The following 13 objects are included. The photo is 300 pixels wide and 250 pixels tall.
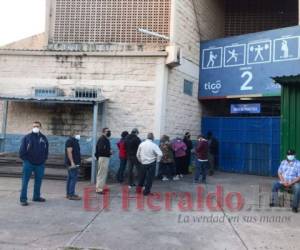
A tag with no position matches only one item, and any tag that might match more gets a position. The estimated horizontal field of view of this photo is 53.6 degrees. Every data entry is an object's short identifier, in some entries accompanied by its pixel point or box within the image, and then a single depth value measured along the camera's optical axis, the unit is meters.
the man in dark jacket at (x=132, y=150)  8.25
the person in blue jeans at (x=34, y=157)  6.27
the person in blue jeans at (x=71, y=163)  6.75
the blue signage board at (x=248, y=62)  9.90
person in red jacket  8.78
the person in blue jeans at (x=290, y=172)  6.33
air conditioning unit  9.55
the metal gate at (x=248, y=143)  10.53
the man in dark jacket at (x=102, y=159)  7.34
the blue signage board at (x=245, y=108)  10.79
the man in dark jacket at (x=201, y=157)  9.08
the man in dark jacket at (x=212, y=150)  10.41
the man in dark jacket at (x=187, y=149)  10.15
